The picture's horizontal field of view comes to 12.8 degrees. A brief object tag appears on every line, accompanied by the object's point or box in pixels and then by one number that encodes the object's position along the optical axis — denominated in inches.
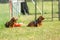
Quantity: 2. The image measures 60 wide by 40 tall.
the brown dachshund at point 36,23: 603.7
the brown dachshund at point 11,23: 596.9
